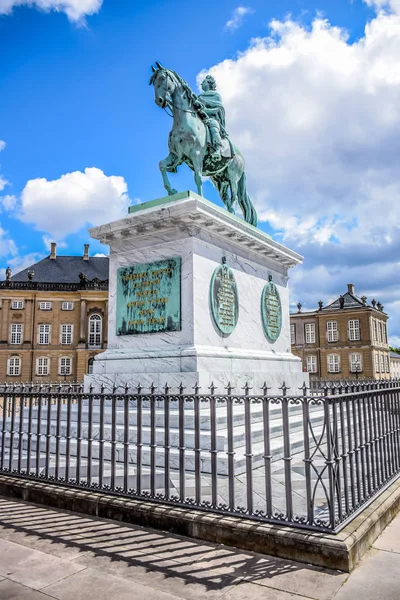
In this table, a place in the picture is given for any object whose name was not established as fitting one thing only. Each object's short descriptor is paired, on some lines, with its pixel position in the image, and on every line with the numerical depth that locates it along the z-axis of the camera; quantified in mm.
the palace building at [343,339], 62356
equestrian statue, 9070
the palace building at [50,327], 56594
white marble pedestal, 7746
